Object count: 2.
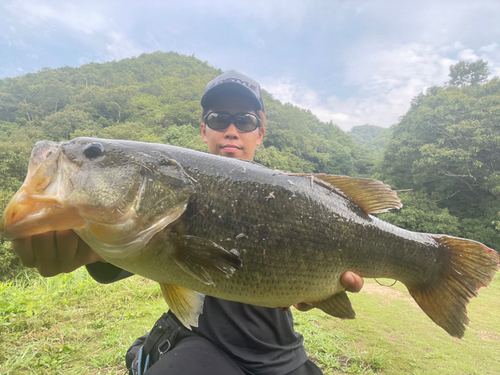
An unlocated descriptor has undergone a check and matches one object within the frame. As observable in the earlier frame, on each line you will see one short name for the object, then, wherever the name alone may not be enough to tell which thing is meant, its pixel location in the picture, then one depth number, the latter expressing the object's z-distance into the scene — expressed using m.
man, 0.44
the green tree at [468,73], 23.83
